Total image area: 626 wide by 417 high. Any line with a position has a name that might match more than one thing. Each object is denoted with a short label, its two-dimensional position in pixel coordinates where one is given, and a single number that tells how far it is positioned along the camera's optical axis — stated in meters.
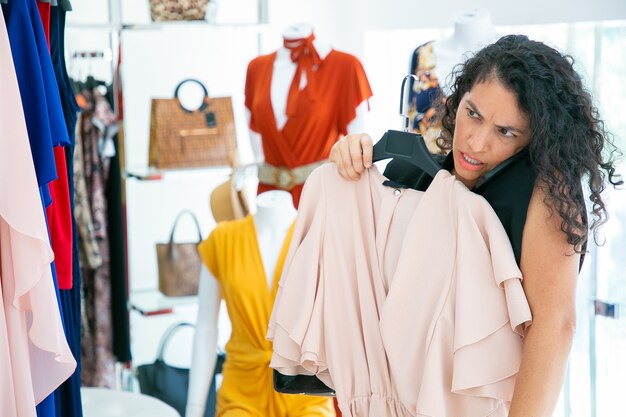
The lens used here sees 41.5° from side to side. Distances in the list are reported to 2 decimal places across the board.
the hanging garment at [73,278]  2.05
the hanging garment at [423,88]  3.05
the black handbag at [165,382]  3.29
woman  1.38
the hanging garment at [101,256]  3.35
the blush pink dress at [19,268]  1.65
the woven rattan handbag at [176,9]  3.42
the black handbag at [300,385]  1.74
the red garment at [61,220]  2.04
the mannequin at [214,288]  2.49
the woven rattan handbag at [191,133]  3.46
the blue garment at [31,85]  1.75
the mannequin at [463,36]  3.00
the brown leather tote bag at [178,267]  3.46
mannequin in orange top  3.14
